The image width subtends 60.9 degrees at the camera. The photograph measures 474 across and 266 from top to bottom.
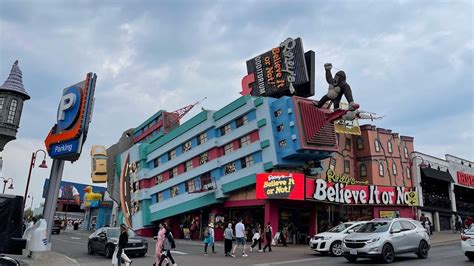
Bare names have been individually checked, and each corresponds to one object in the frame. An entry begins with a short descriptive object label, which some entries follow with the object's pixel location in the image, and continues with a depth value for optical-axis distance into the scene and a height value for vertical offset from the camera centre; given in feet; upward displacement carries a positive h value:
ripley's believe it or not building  97.19 +18.69
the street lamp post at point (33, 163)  89.20 +13.08
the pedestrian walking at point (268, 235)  74.49 -0.40
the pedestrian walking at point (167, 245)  48.66 -1.89
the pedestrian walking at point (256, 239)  76.89 -1.16
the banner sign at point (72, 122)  68.03 +17.42
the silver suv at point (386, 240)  47.19 -0.23
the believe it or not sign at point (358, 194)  96.43 +11.13
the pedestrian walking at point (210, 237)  71.41 -1.06
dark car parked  65.77 -2.58
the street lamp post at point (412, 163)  130.55 +24.16
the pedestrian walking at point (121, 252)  45.97 -2.78
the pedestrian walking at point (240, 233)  69.47 -0.15
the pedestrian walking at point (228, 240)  66.68 -1.43
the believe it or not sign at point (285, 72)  114.21 +46.63
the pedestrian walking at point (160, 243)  48.78 -1.71
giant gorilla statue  79.87 +29.43
